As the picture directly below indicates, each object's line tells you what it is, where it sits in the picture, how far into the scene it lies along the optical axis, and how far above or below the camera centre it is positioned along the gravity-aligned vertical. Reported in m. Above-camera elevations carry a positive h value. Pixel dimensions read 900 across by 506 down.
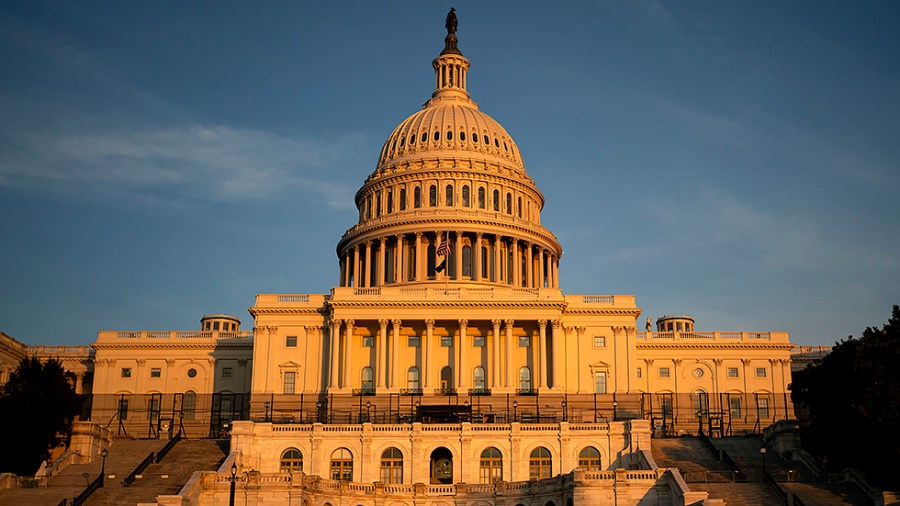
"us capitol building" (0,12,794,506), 81.25 +9.14
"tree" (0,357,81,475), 80.94 +3.43
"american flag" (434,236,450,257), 120.62 +21.20
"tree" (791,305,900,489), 69.25 +4.06
